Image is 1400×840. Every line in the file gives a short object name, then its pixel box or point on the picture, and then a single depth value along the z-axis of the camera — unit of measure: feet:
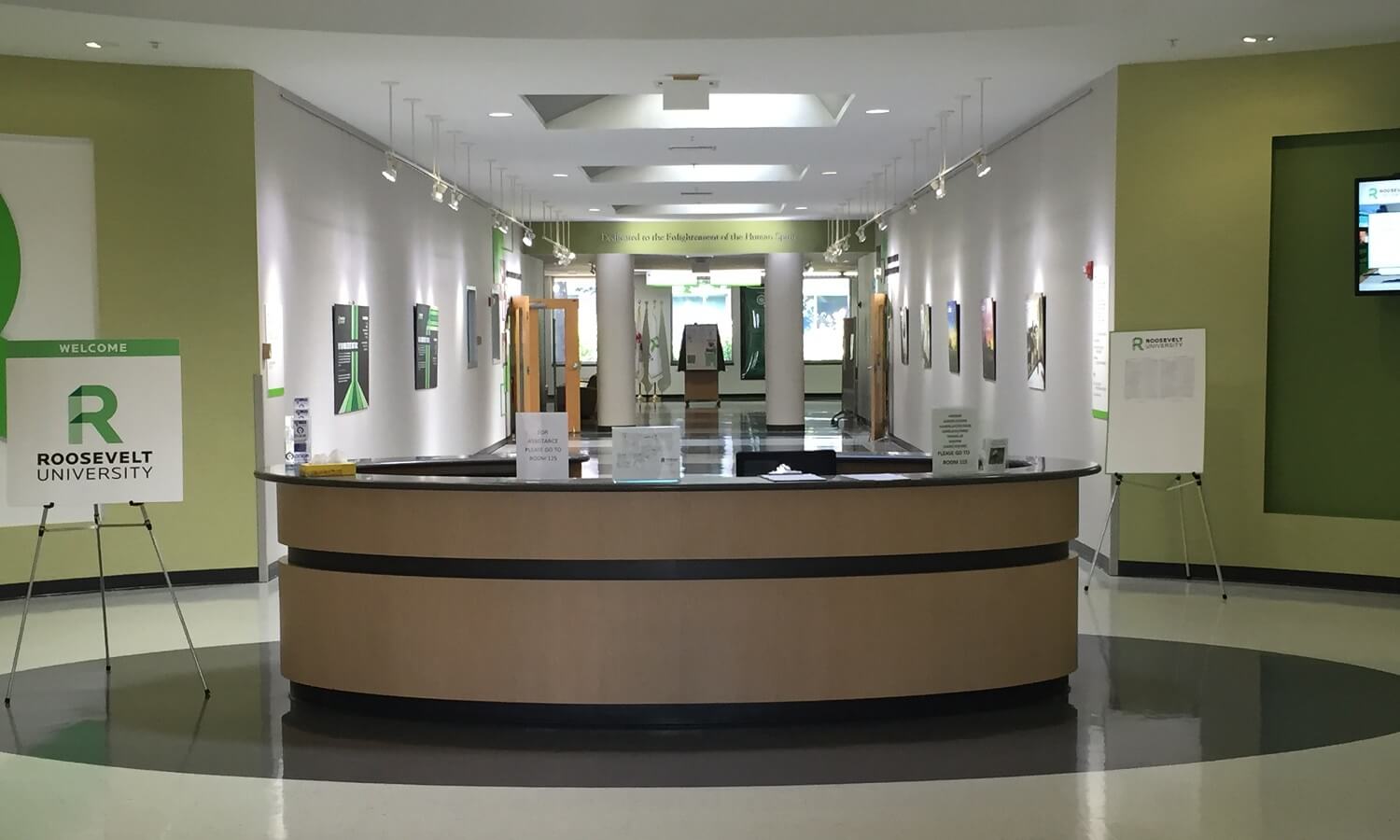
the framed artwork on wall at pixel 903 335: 66.80
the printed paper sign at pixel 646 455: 18.90
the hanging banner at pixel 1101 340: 32.01
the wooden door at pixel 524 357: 72.49
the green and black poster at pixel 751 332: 117.29
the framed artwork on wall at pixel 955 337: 52.21
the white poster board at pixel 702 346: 106.42
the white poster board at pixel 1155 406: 28.96
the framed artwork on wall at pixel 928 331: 59.21
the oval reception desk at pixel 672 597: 18.74
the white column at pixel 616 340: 77.00
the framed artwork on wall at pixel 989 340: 45.70
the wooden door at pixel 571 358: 72.43
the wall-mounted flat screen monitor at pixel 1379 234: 28.09
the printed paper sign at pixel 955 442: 19.74
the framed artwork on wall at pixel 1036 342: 38.50
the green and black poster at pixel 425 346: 48.21
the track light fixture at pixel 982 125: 33.58
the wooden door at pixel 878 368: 69.26
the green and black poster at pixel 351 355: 37.63
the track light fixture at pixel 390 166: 33.19
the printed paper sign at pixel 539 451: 19.77
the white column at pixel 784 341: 78.02
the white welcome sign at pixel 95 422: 20.79
